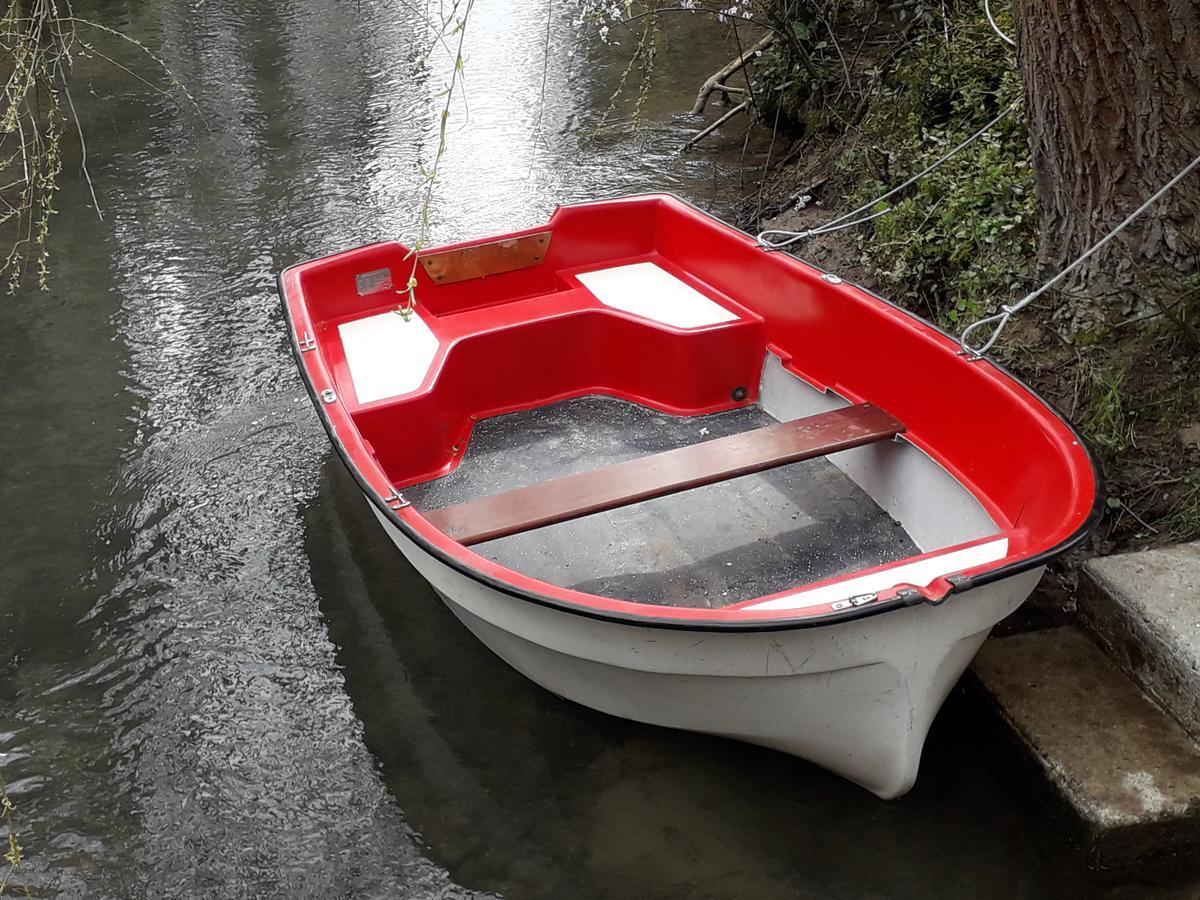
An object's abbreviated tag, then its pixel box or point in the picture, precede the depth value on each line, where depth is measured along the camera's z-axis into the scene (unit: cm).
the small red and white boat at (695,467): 243
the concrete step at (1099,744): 248
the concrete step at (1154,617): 259
